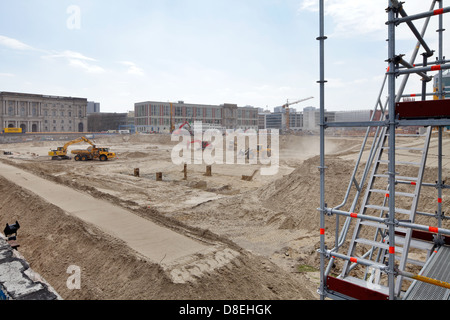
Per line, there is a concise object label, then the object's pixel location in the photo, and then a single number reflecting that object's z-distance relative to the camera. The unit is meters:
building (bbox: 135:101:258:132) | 99.38
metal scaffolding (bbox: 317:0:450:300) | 4.07
